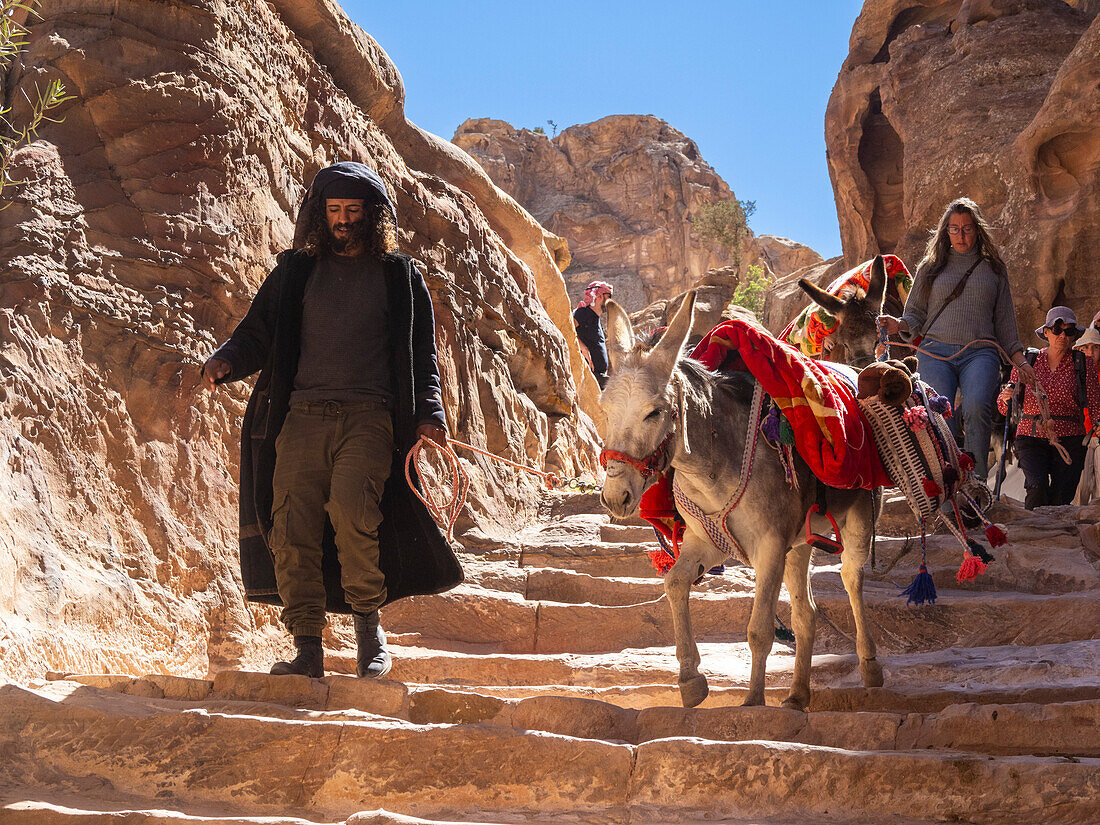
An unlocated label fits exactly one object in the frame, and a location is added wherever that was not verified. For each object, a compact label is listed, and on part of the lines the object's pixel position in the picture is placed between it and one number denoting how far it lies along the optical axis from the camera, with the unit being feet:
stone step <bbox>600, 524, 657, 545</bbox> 28.78
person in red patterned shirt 26.68
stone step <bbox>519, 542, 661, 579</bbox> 26.68
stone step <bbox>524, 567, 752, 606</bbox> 24.43
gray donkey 13.42
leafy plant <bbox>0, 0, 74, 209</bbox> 19.13
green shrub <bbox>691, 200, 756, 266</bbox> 146.41
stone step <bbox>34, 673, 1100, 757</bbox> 11.59
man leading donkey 14.26
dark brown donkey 19.51
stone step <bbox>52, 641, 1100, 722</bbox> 13.41
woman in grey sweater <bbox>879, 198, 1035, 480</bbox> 23.90
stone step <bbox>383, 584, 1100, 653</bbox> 20.38
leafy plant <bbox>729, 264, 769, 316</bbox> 115.24
